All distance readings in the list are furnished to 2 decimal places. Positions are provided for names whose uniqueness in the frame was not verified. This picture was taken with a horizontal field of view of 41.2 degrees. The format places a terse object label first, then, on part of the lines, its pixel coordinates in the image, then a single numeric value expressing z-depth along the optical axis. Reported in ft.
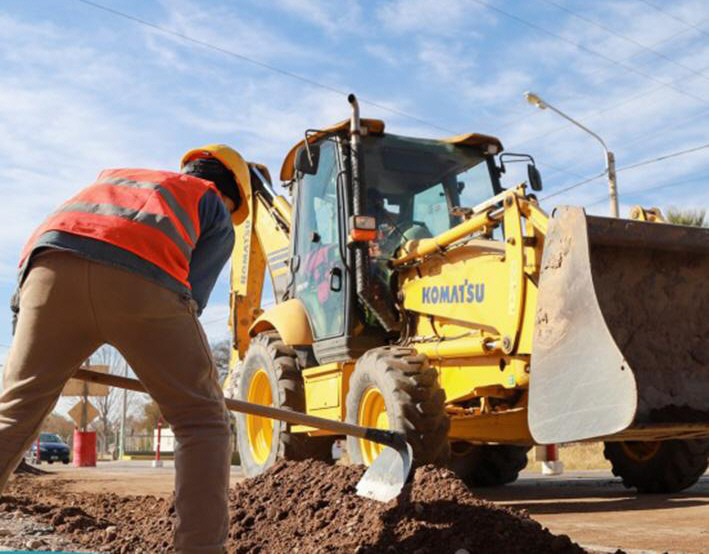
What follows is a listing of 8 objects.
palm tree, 58.08
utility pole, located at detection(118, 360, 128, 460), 117.34
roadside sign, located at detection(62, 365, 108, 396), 78.70
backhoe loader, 16.92
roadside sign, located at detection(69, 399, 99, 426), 95.16
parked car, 102.77
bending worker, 9.99
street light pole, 70.59
